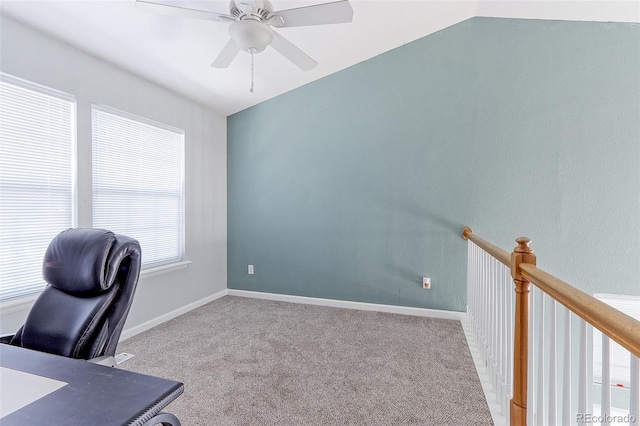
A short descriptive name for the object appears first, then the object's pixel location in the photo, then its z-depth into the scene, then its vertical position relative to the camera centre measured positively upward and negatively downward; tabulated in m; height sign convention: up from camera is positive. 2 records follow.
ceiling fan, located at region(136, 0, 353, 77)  1.73 +1.08
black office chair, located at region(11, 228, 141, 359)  1.35 -0.39
